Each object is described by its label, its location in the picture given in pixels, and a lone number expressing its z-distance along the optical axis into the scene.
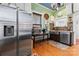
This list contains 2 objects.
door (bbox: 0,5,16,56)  1.60
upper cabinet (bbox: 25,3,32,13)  1.92
